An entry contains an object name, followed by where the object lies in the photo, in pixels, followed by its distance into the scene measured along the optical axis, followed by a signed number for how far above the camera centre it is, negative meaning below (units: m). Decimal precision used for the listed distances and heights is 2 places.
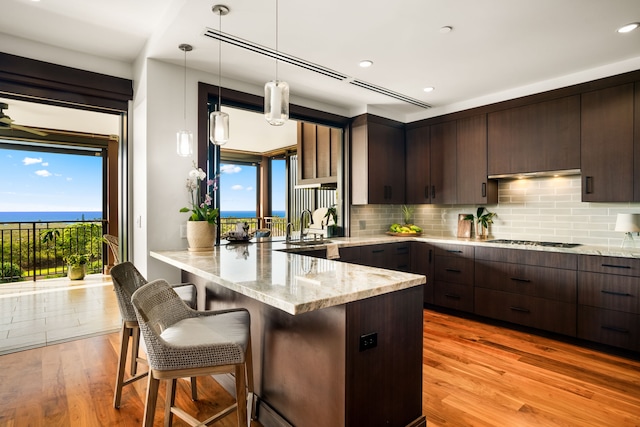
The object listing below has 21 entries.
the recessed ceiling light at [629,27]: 2.44 +1.30
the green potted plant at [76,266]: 5.81 -0.96
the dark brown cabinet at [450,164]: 4.11 +0.57
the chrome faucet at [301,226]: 3.53 -0.21
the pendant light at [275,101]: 1.86 +0.58
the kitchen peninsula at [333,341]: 1.47 -0.64
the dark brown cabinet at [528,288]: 3.17 -0.78
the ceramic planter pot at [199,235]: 2.82 -0.21
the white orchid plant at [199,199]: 2.88 +0.09
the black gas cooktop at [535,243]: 3.41 -0.36
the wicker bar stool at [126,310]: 2.03 -0.61
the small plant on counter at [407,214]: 5.12 -0.07
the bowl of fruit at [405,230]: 4.66 -0.29
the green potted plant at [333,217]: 4.55 -0.11
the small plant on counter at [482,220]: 4.28 -0.14
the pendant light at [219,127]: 2.36 +0.56
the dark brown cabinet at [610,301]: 2.82 -0.78
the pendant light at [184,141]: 2.75 +0.54
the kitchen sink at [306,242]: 3.50 -0.34
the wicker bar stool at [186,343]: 1.40 -0.57
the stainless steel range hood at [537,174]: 3.45 +0.37
